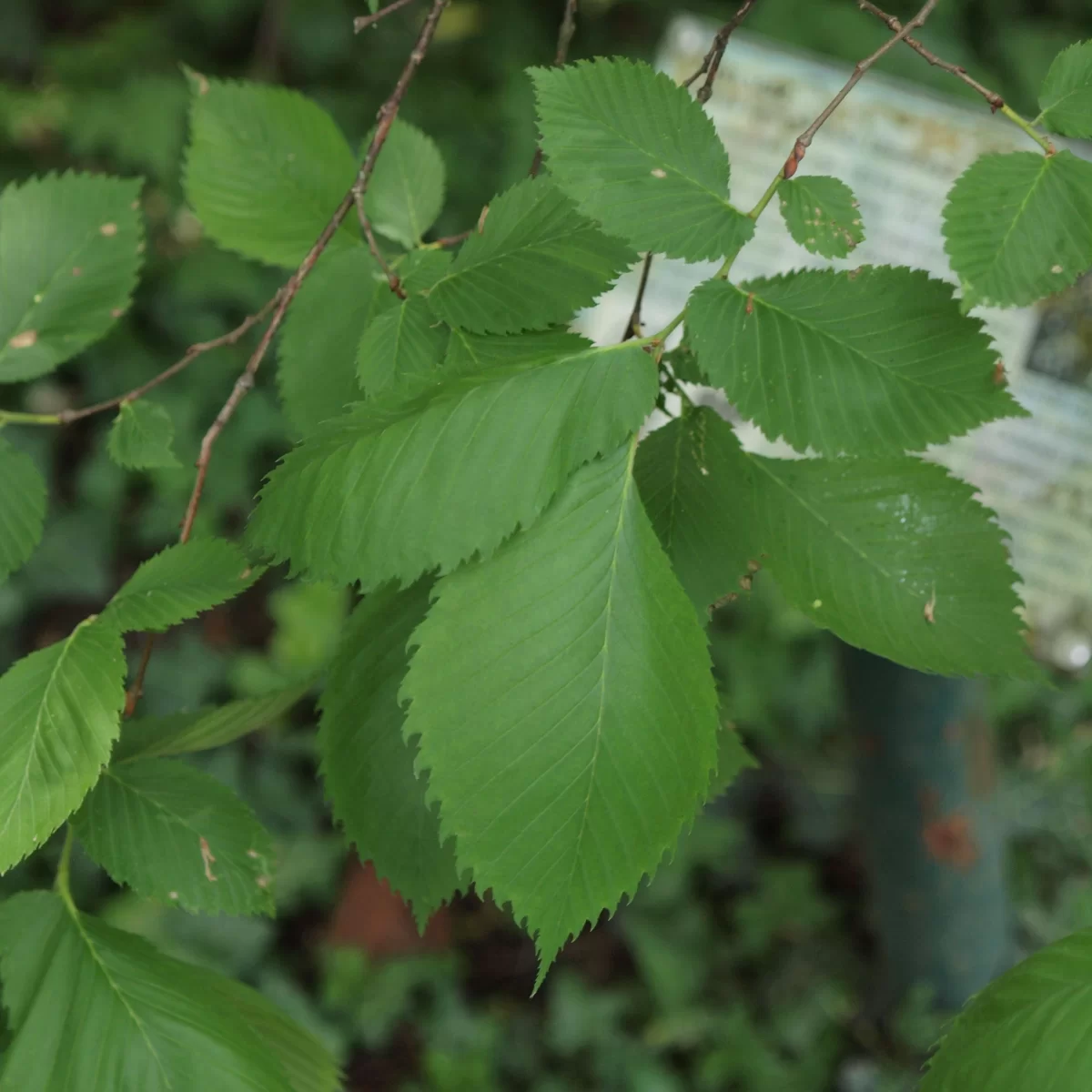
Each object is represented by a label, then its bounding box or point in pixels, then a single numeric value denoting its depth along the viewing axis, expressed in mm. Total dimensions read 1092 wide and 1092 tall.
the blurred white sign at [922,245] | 1286
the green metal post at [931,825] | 1567
